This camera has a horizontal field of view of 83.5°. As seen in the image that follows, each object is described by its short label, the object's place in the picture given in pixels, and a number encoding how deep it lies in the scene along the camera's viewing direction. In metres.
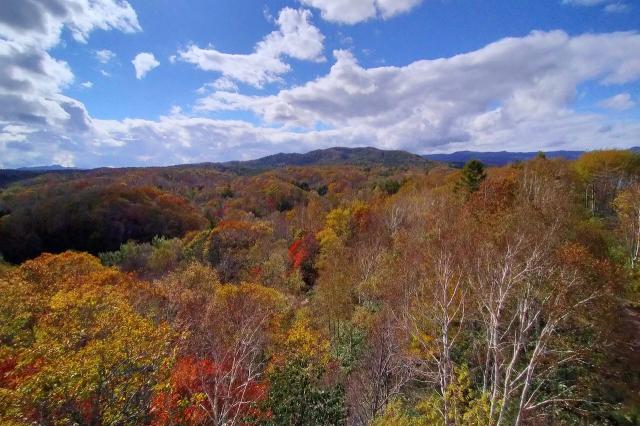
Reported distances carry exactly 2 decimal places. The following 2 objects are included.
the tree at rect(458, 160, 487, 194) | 44.12
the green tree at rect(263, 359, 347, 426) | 18.47
